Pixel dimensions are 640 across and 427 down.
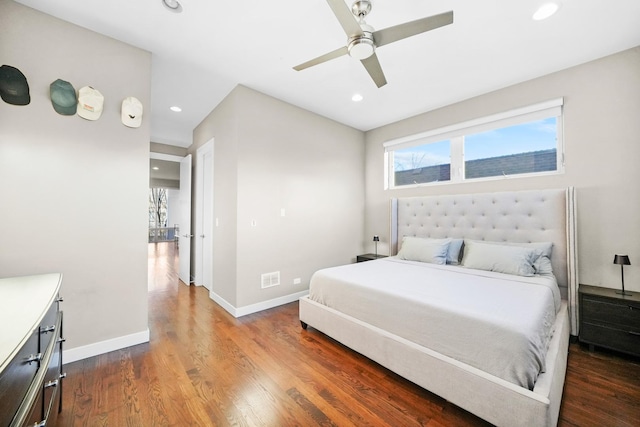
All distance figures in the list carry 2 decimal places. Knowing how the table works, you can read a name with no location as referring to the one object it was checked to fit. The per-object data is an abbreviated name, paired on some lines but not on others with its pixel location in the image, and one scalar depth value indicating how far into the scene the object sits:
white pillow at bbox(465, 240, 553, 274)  2.51
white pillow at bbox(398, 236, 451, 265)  3.09
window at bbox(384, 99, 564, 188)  2.85
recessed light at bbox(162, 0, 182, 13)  1.86
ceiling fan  1.46
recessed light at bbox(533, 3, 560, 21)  1.87
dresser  0.79
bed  1.37
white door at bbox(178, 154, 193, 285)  4.41
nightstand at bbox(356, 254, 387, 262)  4.13
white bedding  1.39
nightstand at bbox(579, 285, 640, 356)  2.04
